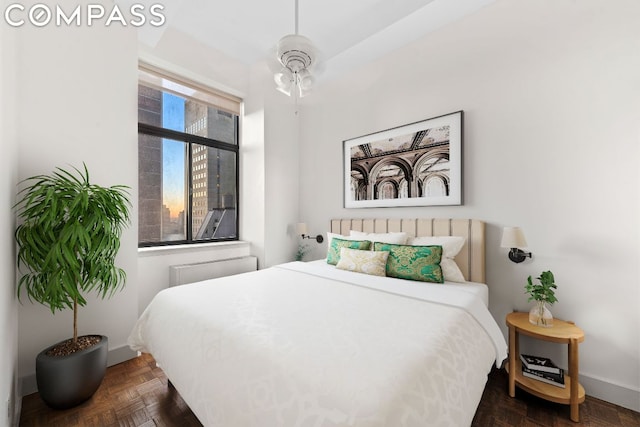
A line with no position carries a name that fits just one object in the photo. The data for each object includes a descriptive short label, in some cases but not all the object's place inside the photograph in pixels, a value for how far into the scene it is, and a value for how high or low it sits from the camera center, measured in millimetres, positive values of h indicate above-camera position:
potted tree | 1586 -295
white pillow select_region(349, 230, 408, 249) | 2500 -257
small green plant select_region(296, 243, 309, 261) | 3719 -567
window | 2953 +576
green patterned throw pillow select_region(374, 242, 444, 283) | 2078 -419
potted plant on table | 1773 -589
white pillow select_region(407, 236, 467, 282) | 2156 -336
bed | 881 -582
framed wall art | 2451 +478
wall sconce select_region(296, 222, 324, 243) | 3441 -258
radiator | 2775 -665
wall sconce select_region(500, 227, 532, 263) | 1906 -196
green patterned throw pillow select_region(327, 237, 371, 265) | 2561 -344
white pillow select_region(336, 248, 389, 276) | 2273 -445
